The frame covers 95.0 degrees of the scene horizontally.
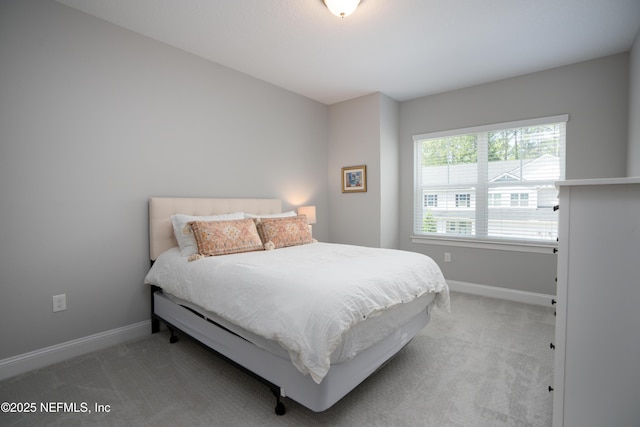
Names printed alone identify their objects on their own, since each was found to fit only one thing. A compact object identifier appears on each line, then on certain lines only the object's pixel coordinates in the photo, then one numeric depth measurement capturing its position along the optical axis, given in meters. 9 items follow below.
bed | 1.41
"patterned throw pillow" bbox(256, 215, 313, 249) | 2.87
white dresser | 1.03
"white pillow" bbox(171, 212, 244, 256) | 2.46
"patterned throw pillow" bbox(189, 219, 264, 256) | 2.40
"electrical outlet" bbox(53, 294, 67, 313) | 2.19
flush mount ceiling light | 2.05
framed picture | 4.07
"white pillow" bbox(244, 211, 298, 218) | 3.11
